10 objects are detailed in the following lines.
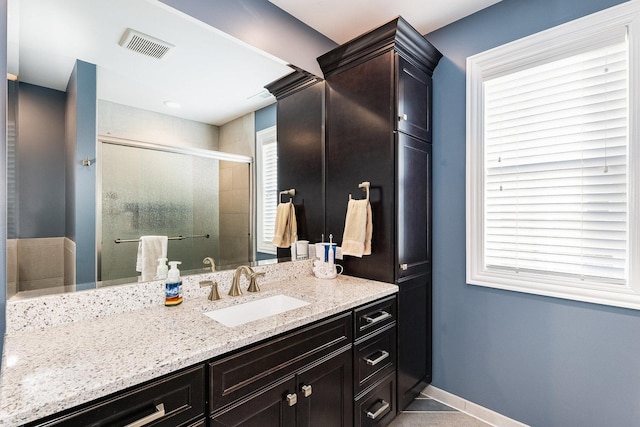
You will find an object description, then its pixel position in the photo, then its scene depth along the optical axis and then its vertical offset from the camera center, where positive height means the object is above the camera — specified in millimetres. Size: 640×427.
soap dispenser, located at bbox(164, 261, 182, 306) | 1354 -343
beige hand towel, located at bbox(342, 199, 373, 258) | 1827 -109
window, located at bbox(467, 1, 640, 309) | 1464 +275
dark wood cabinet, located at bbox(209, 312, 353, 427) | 997 -648
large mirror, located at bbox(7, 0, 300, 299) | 1138 +347
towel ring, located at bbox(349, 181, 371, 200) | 1886 +173
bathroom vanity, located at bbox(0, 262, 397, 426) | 764 -481
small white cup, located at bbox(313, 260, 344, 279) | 1969 -384
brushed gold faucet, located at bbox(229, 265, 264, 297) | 1573 -367
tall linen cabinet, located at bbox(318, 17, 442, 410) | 1795 +342
